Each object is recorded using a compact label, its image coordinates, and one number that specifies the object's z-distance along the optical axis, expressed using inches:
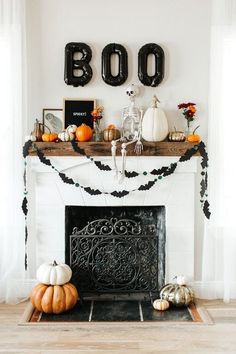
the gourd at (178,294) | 155.2
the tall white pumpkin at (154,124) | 156.5
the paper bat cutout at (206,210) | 160.4
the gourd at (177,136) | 158.9
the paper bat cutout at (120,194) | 162.1
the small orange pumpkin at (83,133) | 156.8
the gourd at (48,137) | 158.1
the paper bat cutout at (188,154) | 159.3
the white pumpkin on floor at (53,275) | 151.5
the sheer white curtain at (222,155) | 156.3
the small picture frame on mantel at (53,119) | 163.0
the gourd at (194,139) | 158.4
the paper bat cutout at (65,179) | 161.6
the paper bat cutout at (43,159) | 158.7
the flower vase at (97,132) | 160.6
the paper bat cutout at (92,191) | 161.5
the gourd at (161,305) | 152.9
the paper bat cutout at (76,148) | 157.1
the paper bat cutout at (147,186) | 161.6
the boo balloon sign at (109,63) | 159.9
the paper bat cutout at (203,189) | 161.3
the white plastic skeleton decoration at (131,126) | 157.8
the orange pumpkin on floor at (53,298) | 148.6
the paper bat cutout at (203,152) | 159.2
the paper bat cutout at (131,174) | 161.0
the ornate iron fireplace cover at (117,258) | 165.3
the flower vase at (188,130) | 163.5
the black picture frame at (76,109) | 161.9
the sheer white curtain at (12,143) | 155.1
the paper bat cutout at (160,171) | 161.2
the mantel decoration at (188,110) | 157.8
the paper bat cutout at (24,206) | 159.6
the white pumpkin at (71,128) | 157.9
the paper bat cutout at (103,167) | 159.9
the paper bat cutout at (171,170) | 161.3
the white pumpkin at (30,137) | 157.4
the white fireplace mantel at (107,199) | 162.4
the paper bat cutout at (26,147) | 157.4
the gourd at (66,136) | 157.0
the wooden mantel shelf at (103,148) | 157.5
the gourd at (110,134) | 157.6
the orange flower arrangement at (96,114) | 157.4
